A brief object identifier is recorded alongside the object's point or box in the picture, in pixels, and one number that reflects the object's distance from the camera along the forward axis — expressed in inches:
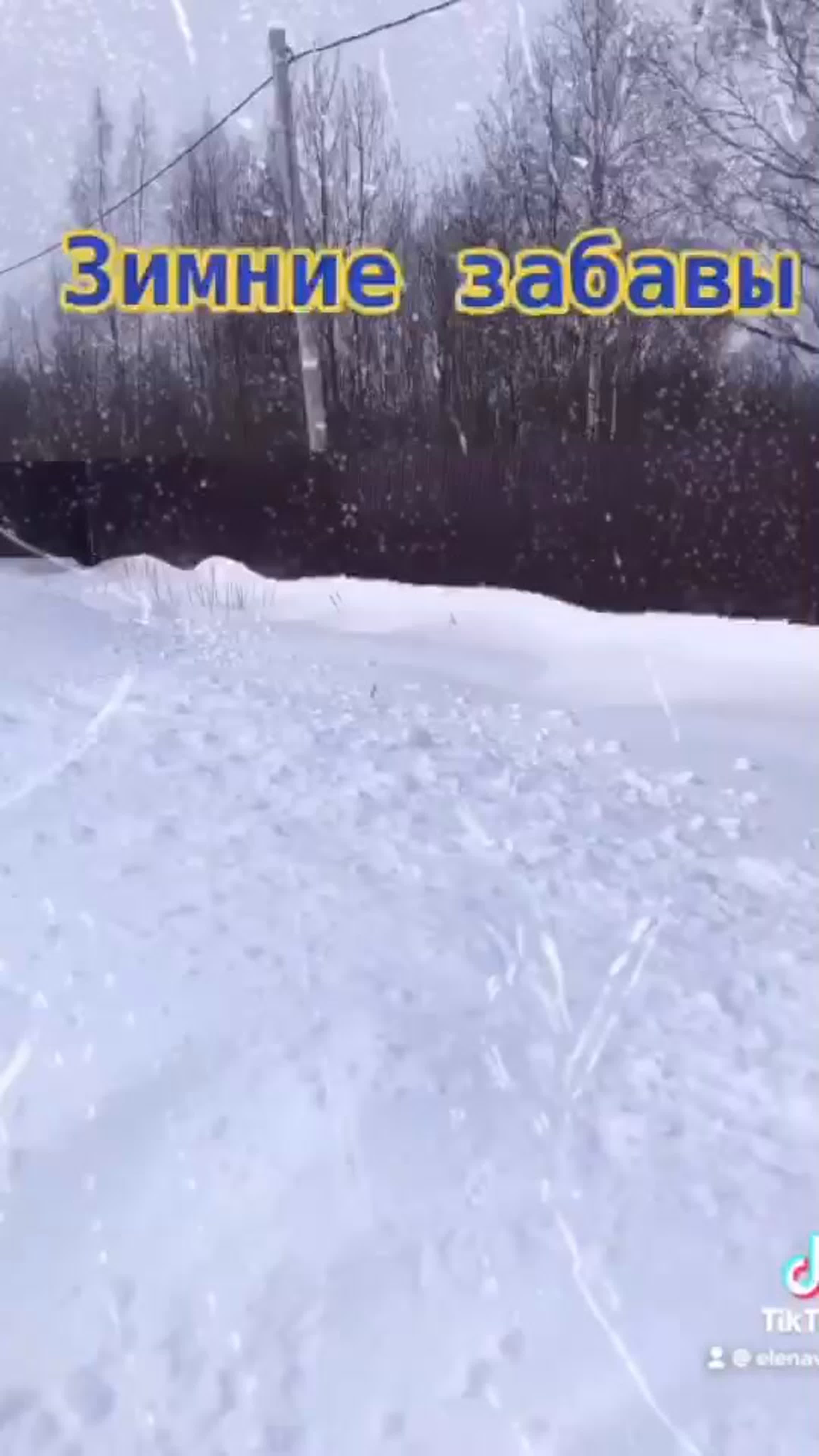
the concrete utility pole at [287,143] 543.5
